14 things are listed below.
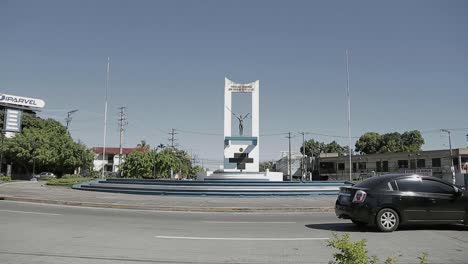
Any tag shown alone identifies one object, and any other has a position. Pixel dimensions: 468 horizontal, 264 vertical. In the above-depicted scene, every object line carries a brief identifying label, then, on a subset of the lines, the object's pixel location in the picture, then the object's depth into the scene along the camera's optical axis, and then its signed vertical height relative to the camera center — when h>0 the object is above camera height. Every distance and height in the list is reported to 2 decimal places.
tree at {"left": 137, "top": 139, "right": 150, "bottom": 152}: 103.43 +7.31
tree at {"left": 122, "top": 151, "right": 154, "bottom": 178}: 64.81 +1.56
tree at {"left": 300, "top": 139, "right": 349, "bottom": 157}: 136.75 +9.35
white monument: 39.63 +2.58
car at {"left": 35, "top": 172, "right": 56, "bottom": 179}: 65.99 -0.03
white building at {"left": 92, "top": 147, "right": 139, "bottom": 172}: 117.80 +4.38
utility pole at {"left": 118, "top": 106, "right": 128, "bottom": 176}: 69.04 +7.64
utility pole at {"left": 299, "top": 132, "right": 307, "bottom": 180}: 101.44 +1.78
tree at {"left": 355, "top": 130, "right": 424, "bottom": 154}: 107.44 +9.00
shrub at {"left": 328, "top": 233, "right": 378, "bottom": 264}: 4.20 -0.76
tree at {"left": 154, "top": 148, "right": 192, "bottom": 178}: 66.12 +1.77
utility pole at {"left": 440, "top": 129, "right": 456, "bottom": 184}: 54.38 +3.38
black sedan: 10.70 -0.66
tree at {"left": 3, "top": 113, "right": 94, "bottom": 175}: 66.62 +3.65
